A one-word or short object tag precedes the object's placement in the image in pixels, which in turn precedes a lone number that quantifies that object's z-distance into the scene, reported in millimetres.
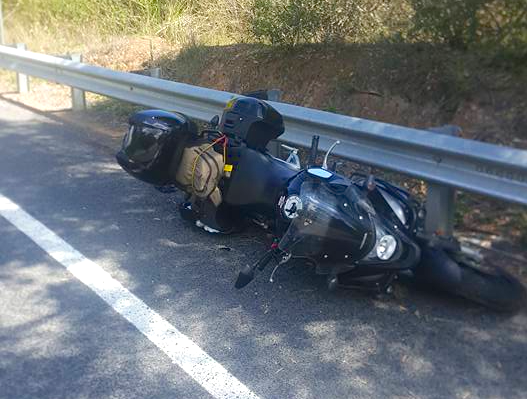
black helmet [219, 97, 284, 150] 4855
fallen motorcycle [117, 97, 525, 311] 3865
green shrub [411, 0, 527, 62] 5676
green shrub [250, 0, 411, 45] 7215
